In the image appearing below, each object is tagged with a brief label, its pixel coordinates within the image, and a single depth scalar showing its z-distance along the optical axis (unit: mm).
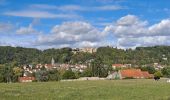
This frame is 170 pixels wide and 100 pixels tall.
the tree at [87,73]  133938
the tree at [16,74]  127225
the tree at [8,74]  119438
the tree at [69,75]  122425
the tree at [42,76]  120625
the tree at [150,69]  140250
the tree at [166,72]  126225
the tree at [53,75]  120225
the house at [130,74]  120188
